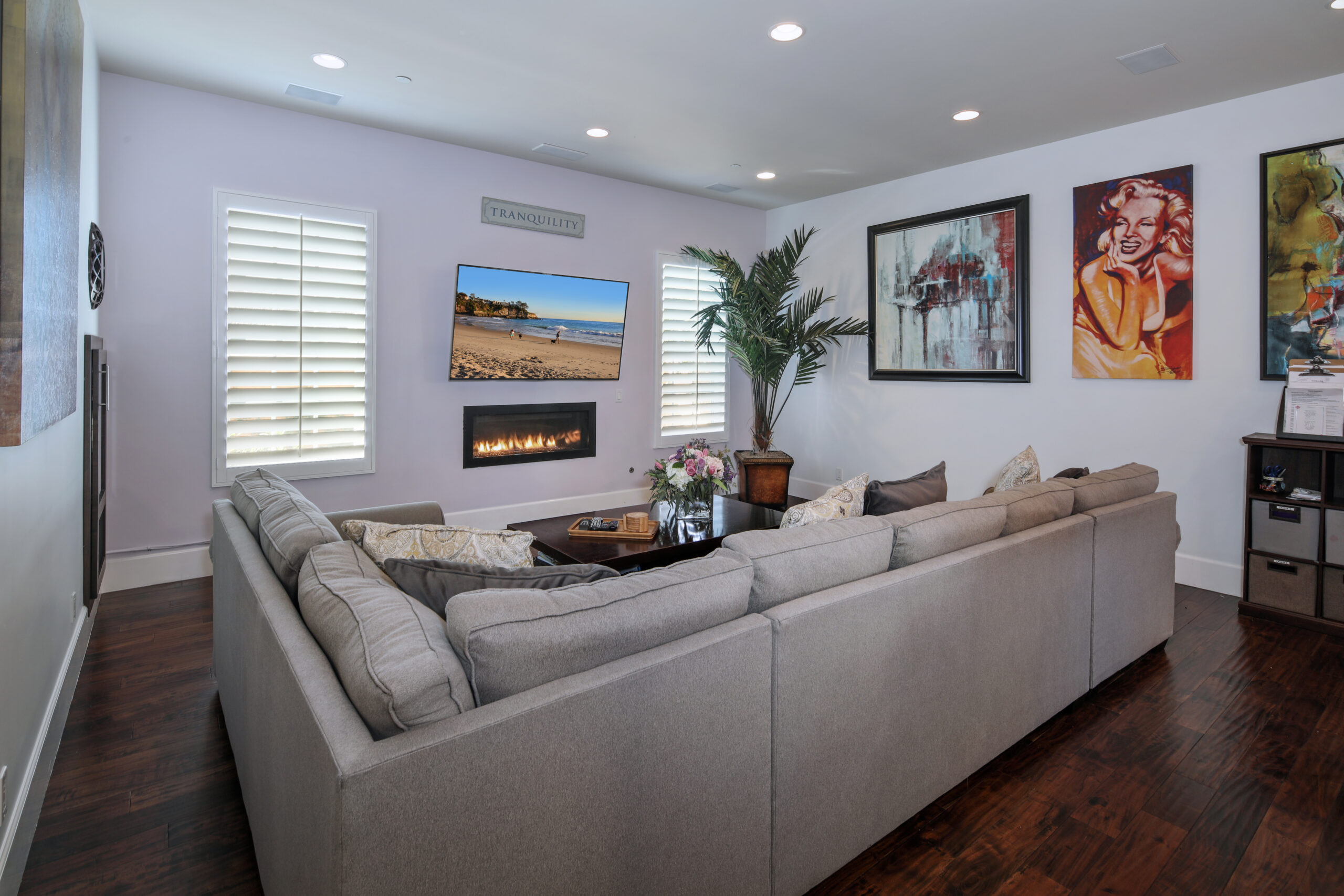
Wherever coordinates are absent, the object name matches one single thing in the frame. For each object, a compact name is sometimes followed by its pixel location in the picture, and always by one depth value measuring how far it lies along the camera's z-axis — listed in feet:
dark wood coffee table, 10.34
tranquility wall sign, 16.40
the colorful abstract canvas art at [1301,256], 11.67
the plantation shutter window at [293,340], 13.29
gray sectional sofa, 3.51
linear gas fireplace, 16.63
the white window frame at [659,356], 19.51
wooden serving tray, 11.16
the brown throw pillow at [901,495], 8.05
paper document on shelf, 10.95
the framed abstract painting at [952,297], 16.03
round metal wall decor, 10.75
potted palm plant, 19.48
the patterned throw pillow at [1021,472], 9.91
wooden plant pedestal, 19.44
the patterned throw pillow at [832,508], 7.68
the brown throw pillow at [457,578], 5.03
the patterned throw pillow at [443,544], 5.82
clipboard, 11.00
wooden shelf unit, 10.94
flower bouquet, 11.82
